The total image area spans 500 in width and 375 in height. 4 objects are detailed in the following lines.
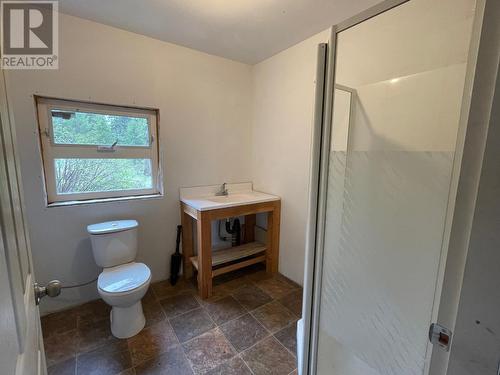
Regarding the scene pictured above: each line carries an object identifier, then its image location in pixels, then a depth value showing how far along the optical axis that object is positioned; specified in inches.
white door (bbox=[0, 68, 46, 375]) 15.9
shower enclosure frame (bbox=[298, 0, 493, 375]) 21.4
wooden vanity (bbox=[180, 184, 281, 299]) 82.3
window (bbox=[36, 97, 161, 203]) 71.9
